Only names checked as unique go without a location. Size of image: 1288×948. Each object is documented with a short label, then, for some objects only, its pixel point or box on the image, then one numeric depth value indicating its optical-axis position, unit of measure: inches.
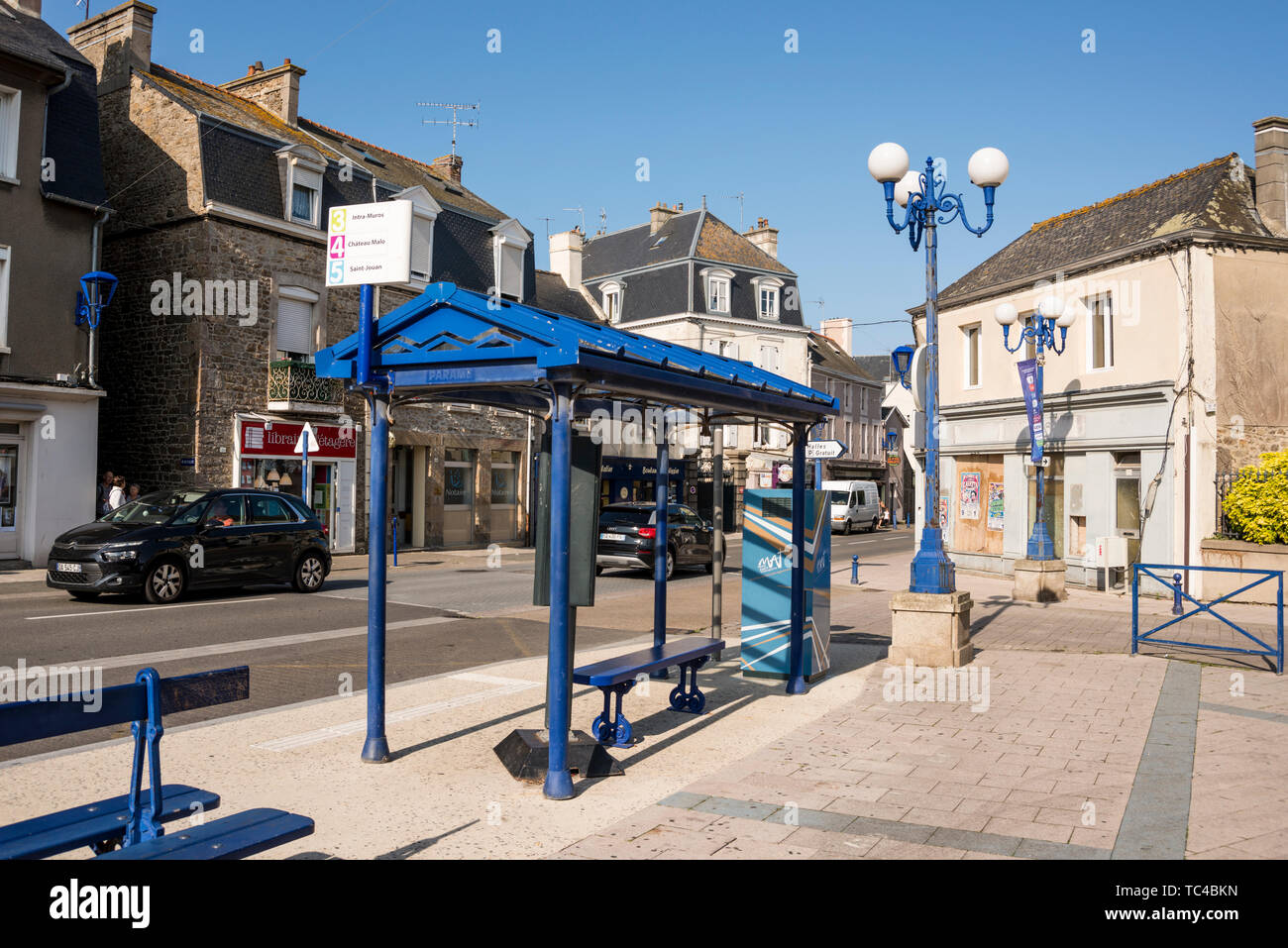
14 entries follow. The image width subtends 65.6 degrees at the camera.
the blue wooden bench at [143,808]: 130.0
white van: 1710.1
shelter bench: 253.9
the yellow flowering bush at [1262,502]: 649.0
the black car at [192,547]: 541.6
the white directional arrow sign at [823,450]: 684.1
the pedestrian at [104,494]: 819.4
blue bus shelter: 222.4
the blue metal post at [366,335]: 244.5
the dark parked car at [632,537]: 799.7
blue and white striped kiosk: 353.7
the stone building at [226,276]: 880.3
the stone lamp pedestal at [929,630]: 388.8
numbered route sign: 240.1
